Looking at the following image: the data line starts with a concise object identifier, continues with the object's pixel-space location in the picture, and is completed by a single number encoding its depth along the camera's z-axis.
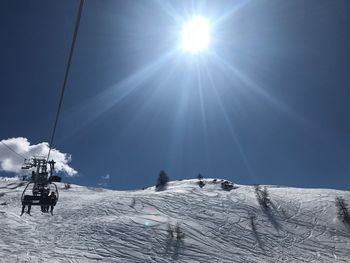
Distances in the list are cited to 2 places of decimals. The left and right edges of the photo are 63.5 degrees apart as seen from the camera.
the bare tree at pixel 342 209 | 57.83
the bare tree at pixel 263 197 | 67.53
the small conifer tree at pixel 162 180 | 103.36
